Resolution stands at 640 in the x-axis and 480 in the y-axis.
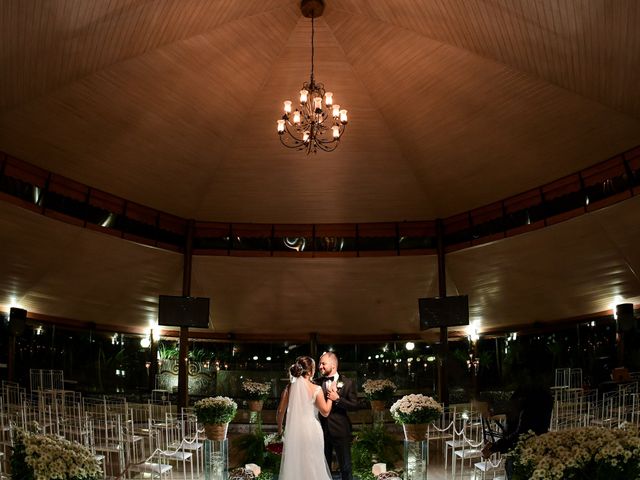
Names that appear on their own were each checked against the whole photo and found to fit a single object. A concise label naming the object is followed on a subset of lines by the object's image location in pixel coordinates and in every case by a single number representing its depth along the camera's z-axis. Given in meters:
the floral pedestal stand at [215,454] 7.64
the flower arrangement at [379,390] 10.47
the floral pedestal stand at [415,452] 7.41
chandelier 9.66
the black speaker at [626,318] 14.29
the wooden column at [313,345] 18.11
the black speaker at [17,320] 14.13
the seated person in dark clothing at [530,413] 4.83
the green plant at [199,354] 18.30
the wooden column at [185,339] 15.42
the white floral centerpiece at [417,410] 7.27
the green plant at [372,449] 8.22
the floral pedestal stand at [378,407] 10.58
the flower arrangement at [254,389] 11.05
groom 6.51
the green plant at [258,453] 8.21
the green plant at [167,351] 17.95
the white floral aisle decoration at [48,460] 3.39
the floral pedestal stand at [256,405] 10.91
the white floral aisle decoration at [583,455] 3.12
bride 6.38
